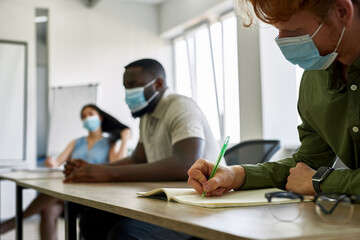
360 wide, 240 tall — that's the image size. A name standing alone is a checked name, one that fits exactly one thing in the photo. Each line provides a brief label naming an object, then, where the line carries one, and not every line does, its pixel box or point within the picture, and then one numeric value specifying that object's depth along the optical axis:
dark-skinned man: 1.98
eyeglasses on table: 0.77
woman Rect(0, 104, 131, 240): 4.72
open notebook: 1.02
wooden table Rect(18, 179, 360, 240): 0.69
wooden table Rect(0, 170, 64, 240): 2.67
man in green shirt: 1.11
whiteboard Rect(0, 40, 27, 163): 6.25
